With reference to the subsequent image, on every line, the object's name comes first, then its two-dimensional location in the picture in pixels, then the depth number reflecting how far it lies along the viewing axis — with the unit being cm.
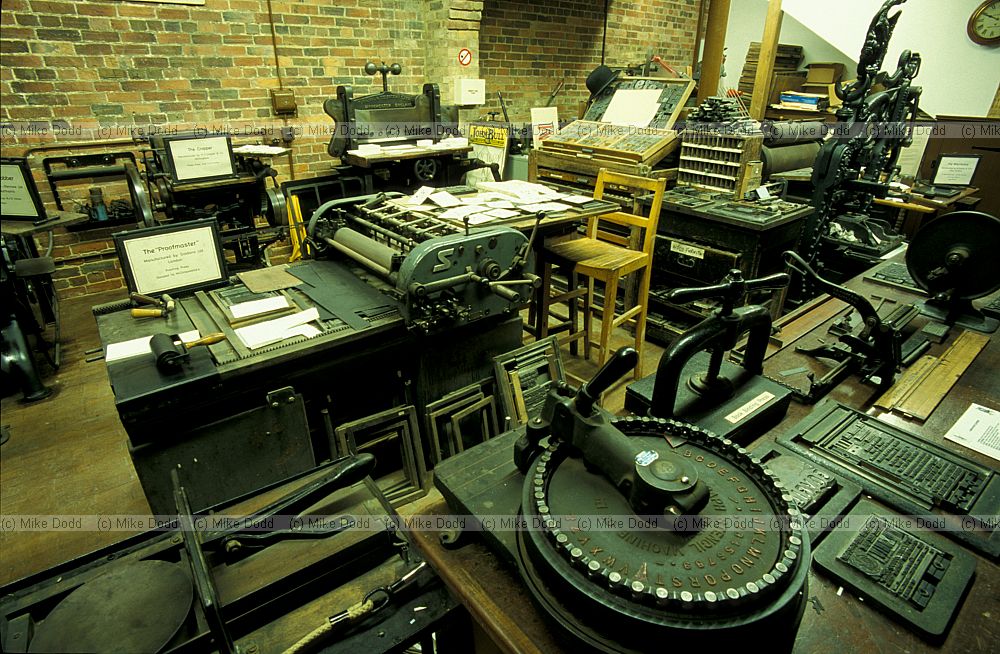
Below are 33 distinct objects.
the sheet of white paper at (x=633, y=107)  418
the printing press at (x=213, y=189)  355
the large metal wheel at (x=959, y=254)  183
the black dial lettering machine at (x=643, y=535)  70
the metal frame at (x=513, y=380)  248
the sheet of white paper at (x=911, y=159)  495
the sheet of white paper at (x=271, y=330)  190
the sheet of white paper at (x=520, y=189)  309
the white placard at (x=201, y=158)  356
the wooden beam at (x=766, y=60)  538
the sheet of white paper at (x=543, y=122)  540
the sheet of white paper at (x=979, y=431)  134
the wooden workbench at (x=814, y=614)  84
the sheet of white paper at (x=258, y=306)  208
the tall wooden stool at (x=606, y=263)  303
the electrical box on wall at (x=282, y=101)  479
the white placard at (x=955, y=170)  423
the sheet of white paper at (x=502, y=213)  257
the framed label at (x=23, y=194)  201
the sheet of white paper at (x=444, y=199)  278
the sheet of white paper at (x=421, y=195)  284
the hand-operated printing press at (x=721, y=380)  118
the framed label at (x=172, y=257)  203
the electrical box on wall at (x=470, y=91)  534
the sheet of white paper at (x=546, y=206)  278
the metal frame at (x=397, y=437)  220
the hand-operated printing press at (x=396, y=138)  430
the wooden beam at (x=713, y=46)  509
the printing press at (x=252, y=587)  78
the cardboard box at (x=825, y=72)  650
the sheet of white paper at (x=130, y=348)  176
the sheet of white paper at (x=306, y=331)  196
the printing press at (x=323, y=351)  172
